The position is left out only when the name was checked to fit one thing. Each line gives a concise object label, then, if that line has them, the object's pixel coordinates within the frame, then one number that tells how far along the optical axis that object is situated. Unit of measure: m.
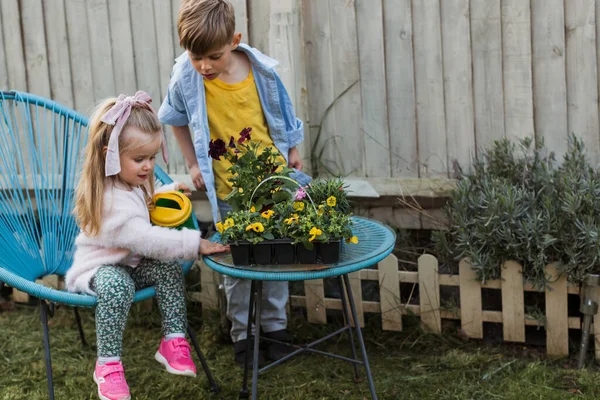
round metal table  2.58
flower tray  2.64
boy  3.29
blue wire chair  3.30
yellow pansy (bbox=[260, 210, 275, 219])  2.70
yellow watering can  3.02
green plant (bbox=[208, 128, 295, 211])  2.85
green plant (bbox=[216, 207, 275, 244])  2.63
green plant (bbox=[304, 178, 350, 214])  2.85
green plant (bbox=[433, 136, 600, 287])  3.31
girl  2.85
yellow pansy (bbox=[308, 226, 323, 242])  2.56
